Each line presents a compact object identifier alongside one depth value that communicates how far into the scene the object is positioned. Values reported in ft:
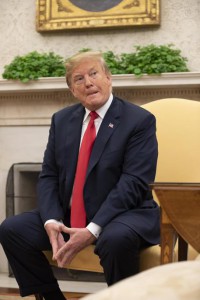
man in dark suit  7.54
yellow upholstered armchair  8.79
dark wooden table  5.94
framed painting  14.02
